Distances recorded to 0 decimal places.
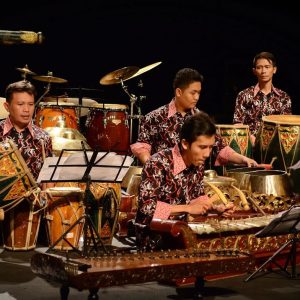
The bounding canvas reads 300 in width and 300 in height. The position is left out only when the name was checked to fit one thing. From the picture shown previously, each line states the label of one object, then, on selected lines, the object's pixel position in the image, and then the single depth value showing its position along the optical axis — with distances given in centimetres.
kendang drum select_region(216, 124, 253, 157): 1306
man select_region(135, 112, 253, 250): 765
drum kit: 1642
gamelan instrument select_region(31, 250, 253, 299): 594
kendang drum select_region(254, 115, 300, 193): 1160
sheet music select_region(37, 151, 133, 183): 896
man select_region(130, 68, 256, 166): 1018
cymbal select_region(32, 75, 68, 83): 1603
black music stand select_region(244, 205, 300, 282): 819
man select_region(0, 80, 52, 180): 1051
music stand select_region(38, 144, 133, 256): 887
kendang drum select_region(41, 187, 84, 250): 1061
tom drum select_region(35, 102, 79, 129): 1653
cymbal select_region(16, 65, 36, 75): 1523
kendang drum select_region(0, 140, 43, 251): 966
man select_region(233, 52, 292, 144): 1348
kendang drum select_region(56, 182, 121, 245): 1085
